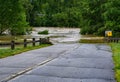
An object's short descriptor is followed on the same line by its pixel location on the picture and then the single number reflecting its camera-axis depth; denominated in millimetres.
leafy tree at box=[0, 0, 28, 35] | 58750
